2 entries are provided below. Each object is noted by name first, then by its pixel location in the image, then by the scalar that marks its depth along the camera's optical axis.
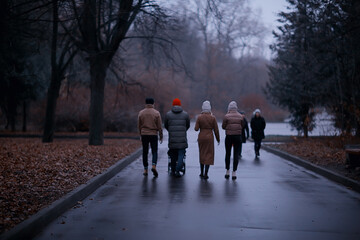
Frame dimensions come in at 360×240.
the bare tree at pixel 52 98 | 23.50
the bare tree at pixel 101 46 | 20.09
